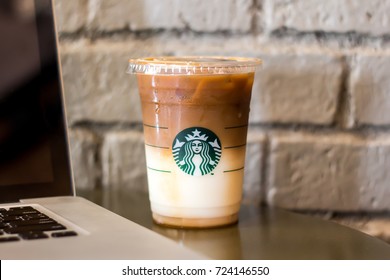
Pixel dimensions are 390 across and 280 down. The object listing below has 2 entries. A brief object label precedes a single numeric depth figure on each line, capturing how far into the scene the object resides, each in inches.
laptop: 30.3
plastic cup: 26.7
